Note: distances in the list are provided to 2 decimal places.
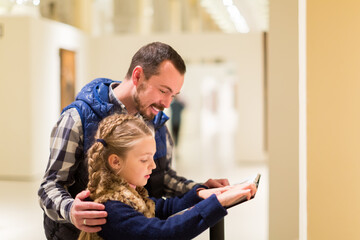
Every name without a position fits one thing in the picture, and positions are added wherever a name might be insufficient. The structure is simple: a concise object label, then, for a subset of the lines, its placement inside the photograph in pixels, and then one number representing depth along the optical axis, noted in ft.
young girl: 6.18
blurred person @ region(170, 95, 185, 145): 40.57
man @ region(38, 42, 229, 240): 7.15
